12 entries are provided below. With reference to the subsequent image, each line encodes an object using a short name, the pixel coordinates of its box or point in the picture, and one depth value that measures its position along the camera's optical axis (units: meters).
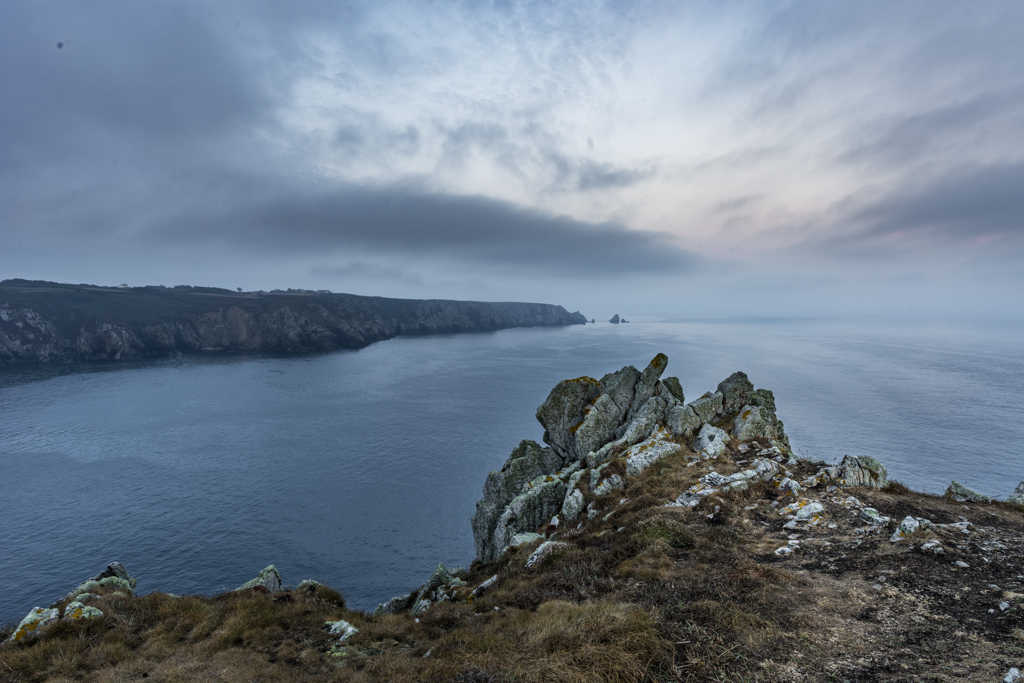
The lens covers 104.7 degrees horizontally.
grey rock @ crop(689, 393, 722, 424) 29.69
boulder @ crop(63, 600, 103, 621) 12.11
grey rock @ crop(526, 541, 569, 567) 14.84
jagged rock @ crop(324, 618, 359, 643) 11.65
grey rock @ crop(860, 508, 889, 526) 12.91
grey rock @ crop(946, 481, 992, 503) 17.16
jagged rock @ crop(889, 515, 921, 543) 11.84
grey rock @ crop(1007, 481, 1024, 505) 17.67
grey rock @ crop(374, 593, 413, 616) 21.73
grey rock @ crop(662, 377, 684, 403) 34.88
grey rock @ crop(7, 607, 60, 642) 11.33
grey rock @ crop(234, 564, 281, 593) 19.08
